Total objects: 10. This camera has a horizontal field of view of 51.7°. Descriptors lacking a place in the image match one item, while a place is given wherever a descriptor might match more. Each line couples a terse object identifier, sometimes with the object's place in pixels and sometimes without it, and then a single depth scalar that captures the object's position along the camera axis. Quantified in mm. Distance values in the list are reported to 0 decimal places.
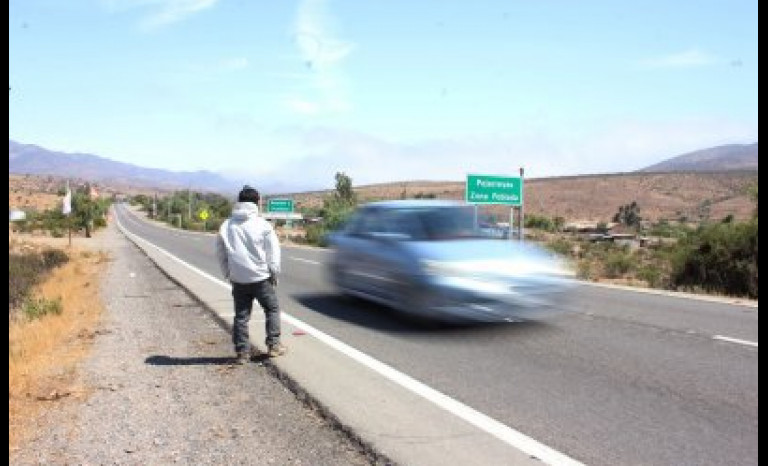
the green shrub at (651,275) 20155
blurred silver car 9938
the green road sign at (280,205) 48244
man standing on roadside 7941
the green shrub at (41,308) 13367
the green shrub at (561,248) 34588
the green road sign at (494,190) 24859
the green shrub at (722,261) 17984
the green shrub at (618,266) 24359
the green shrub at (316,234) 45191
